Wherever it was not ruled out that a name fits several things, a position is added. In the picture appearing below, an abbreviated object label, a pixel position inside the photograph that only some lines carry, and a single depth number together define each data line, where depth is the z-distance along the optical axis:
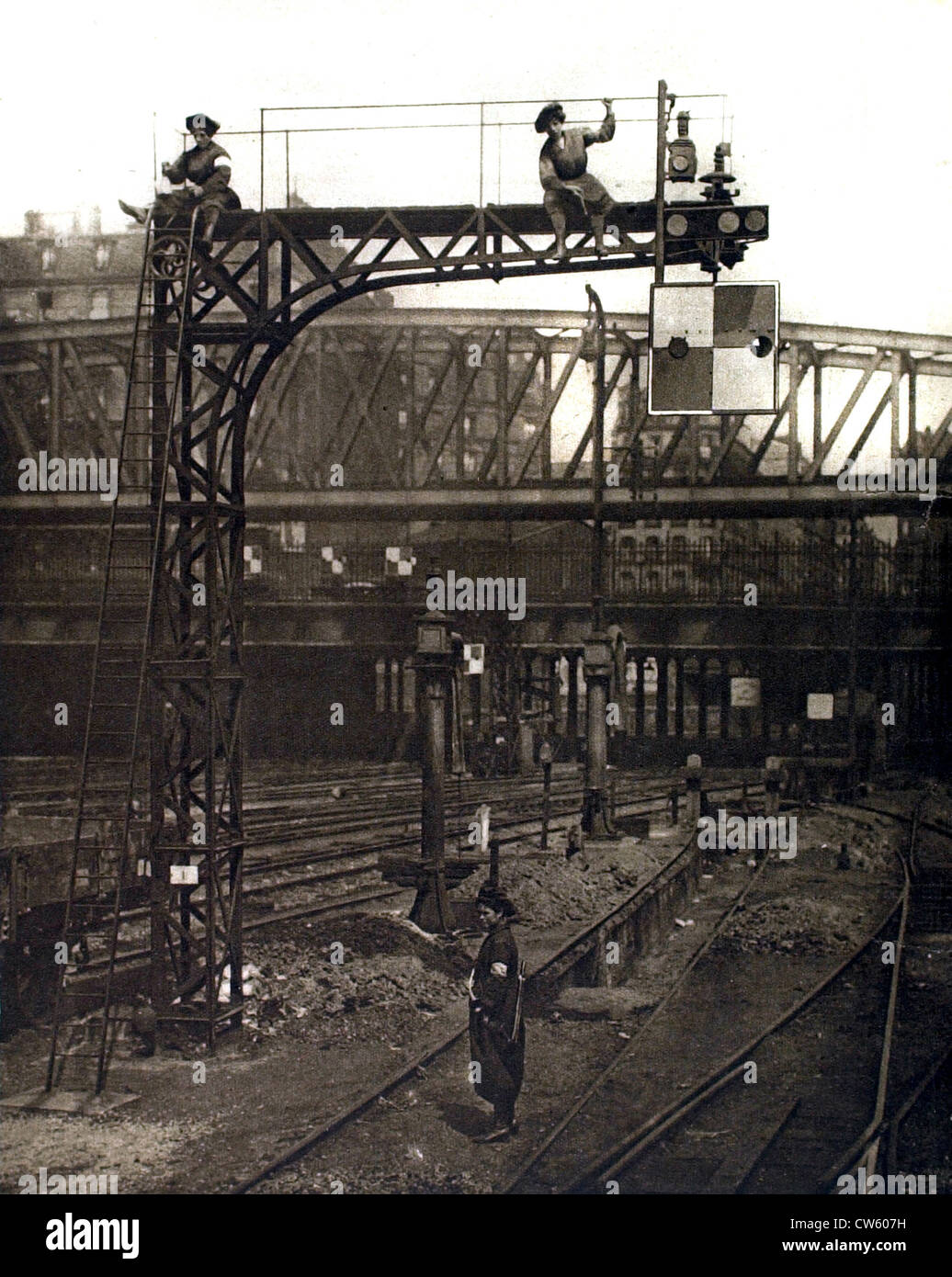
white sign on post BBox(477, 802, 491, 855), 14.01
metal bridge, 13.82
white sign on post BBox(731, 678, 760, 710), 16.44
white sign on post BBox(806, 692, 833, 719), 15.81
